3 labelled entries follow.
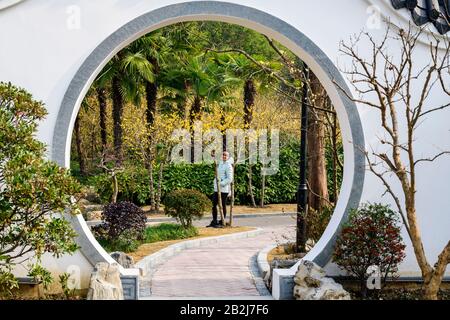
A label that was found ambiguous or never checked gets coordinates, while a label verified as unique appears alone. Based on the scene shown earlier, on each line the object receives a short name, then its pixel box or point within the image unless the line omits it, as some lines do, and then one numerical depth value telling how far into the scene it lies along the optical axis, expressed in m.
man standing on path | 14.35
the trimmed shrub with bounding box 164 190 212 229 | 12.84
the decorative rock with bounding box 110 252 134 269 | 8.59
